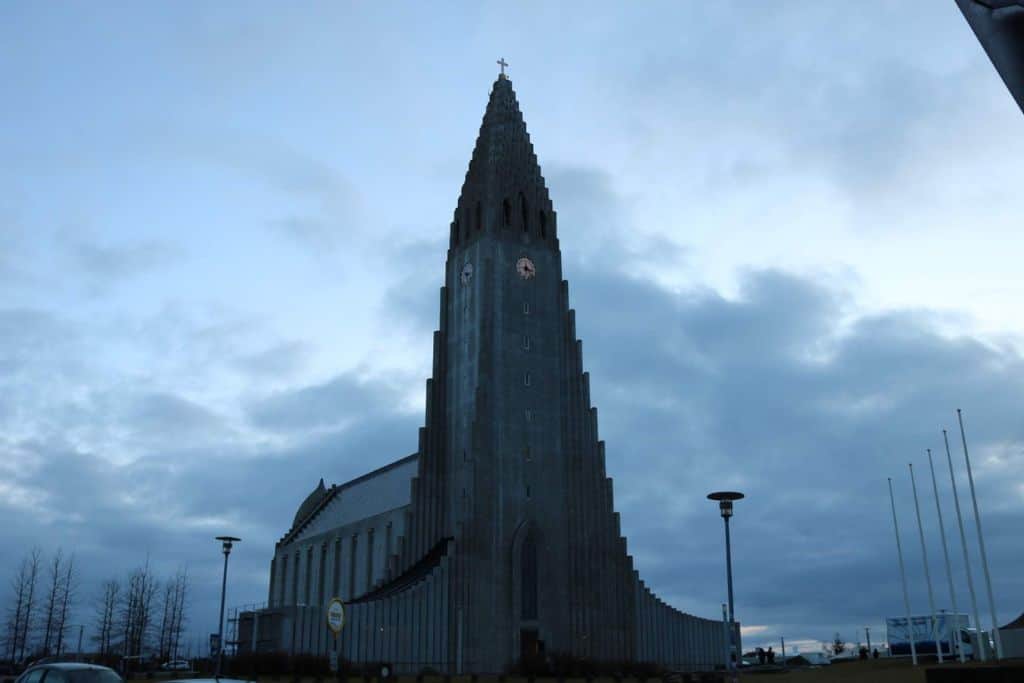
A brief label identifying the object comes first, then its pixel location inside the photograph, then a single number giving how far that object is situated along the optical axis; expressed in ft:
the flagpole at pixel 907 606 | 194.94
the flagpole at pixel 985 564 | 173.47
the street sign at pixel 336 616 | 147.13
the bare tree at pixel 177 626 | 360.79
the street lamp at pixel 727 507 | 133.90
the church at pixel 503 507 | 231.71
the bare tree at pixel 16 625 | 301.02
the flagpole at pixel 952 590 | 187.58
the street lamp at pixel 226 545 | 191.01
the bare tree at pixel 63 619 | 310.24
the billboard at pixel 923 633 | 213.25
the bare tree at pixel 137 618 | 336.49
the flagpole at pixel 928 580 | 203.61
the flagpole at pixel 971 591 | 183.21
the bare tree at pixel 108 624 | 332.80
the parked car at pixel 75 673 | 67.67
